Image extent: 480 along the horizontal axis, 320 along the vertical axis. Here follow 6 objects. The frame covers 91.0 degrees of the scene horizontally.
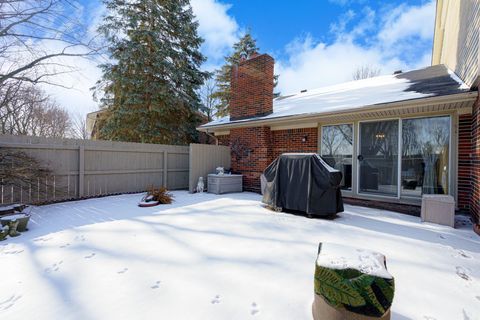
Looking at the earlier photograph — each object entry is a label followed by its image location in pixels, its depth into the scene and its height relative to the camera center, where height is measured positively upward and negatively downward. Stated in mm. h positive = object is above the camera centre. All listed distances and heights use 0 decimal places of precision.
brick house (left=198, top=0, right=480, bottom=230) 4797 +831
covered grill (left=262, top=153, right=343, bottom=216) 4699 -570
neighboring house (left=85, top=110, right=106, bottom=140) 19355 +2993
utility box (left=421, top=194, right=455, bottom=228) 4195 -893
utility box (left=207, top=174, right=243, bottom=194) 7633 -850
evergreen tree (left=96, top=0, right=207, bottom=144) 10828 +3943
